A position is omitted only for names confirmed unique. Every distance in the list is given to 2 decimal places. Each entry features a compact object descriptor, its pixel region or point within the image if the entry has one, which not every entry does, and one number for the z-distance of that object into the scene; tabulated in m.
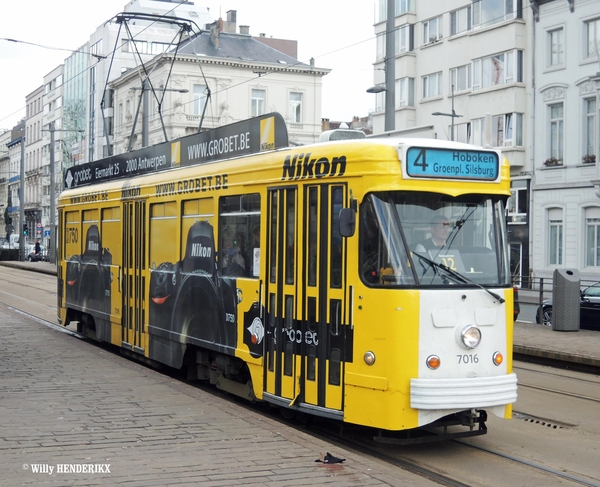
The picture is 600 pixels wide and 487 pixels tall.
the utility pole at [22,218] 67.50
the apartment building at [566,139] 35.44
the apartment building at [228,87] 60.69
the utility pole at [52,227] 55.59
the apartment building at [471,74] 39.44
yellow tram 7.64
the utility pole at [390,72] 16.73
